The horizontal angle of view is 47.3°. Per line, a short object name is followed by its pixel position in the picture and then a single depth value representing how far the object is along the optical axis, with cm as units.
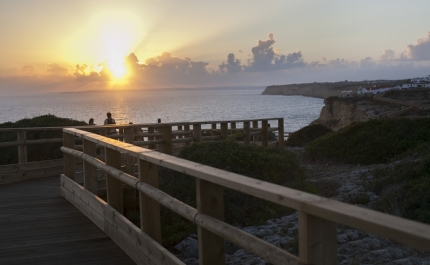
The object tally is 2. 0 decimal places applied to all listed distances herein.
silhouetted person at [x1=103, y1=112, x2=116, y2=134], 1571
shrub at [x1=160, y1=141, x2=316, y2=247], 741
